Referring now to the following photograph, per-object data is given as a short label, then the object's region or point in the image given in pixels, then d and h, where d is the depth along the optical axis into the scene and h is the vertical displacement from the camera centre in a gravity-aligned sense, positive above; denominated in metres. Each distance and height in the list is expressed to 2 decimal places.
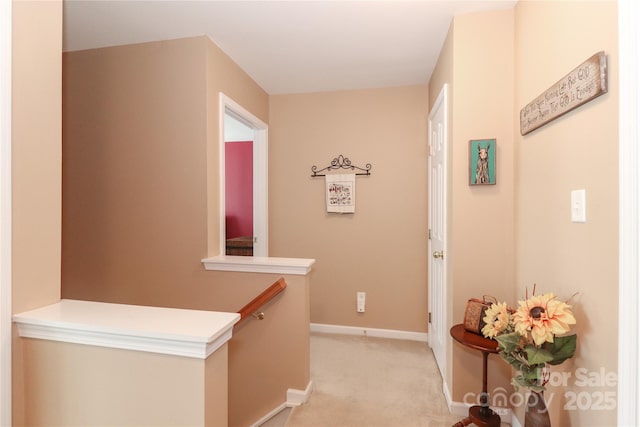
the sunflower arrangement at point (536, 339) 1.16 -0.51
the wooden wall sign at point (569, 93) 1.07 +0.49
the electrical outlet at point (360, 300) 3.19 -0.89
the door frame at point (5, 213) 1.01 +0.00
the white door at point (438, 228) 2.24 -0.12
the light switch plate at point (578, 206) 1.18 +0.03
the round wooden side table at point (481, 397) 1.64 -1.03
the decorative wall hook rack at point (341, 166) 3.18 +0.49
